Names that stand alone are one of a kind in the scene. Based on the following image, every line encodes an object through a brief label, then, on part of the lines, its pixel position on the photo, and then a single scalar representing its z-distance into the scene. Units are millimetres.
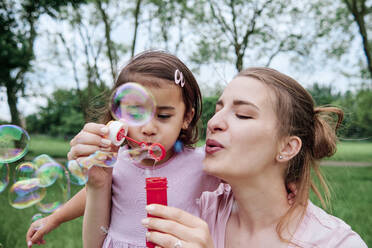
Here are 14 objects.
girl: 566
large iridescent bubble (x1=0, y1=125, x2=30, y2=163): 639
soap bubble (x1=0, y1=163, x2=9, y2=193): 642
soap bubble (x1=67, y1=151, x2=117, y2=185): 490
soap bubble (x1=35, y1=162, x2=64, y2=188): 605
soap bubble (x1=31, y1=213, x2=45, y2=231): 633
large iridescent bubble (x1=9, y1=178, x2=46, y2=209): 608
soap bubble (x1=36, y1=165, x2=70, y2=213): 592
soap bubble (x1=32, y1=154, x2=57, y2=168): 617
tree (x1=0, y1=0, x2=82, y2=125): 5428
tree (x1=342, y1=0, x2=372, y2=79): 7977
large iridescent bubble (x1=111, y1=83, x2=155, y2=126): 559
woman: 518
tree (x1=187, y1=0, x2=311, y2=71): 10146
